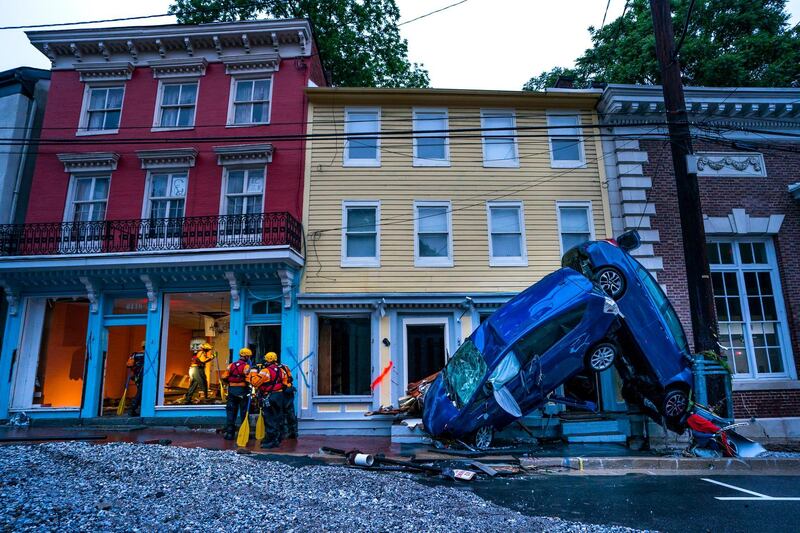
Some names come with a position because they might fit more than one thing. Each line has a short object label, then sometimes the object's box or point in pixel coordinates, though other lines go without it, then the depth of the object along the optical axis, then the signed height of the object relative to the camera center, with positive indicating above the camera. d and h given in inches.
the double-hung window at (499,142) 582.2 +282.8
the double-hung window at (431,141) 580.1 +283.1
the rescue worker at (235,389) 433.7 -14.9
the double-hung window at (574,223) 558.9 +175.7
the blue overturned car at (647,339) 358.0 +24.8
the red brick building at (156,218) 525.7 +176.1
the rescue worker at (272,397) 403.9 -21.0
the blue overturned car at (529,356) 339.6 +11.8
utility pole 358.9 +140.6
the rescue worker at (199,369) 540.1 +4.1
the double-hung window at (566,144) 578.9 +279.6
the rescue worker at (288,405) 422.6 -29.4
